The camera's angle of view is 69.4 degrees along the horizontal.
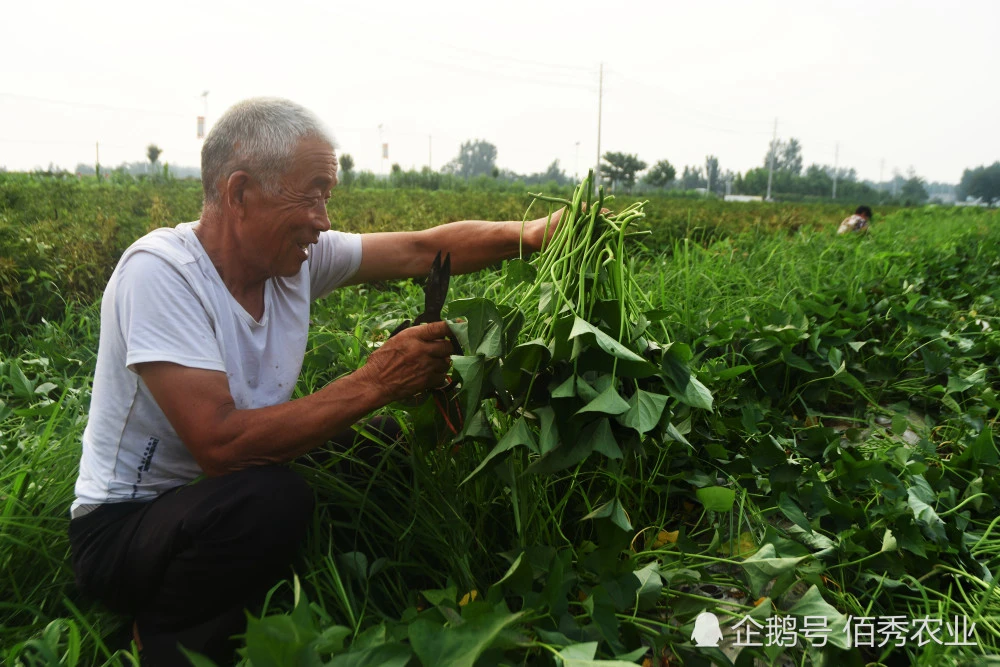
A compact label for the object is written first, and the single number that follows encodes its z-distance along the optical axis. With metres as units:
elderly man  1.42
